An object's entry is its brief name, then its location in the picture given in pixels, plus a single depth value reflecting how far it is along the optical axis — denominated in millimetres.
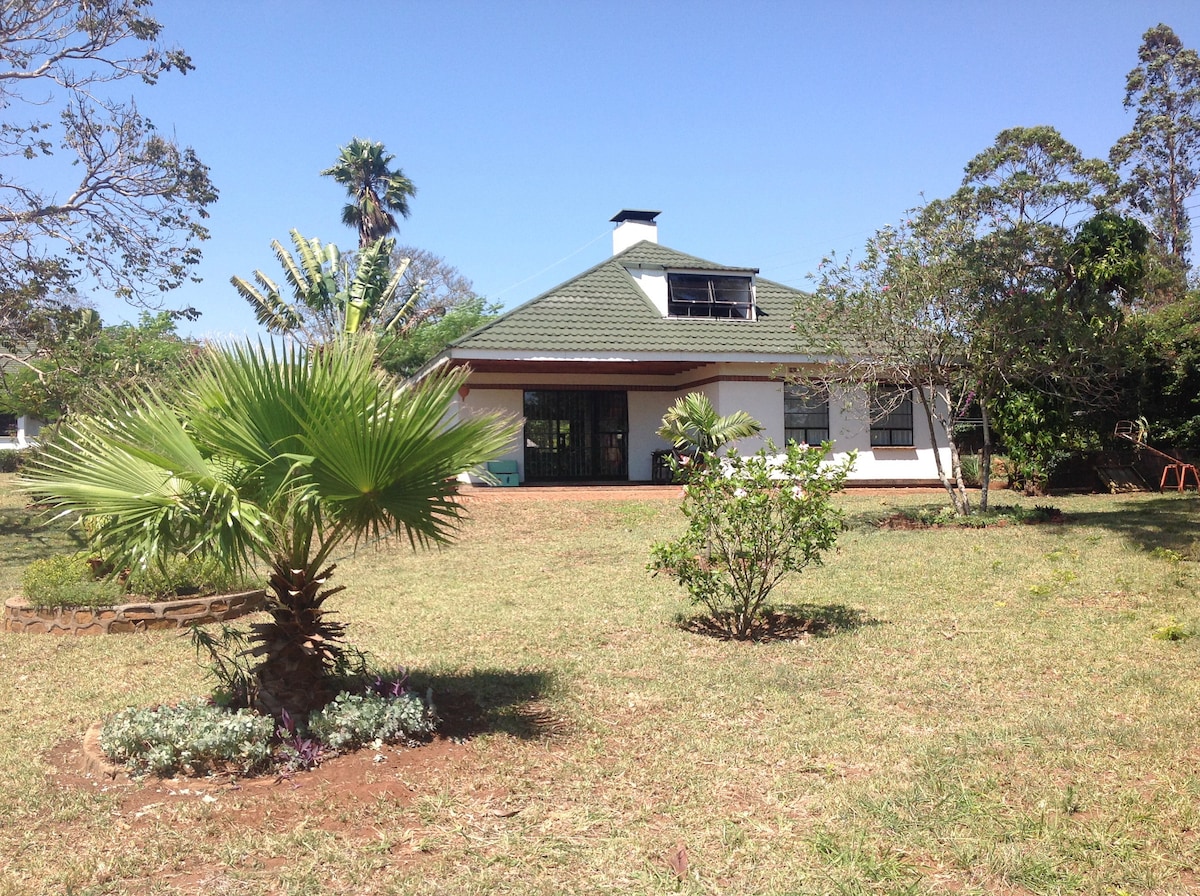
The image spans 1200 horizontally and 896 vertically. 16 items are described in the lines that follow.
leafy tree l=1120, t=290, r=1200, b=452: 18875
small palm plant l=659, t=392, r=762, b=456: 13062
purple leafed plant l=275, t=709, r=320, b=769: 4887
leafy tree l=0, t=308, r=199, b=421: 15148
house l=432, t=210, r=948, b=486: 19406
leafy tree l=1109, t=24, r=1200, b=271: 37312
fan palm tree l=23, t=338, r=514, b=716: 4543
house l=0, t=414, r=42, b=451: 40781
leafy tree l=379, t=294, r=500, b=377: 40625
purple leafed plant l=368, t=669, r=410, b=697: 5434
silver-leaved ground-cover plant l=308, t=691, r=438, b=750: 5051
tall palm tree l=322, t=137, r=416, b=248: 39750
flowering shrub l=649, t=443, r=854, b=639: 7711
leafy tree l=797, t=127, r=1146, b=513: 13336
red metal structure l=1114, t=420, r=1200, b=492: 18844
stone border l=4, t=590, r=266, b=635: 8914
